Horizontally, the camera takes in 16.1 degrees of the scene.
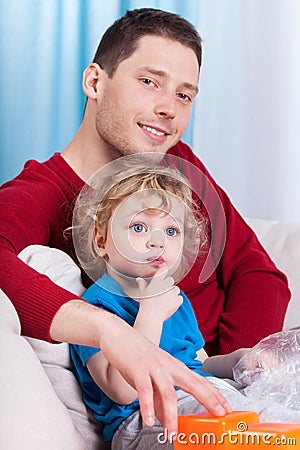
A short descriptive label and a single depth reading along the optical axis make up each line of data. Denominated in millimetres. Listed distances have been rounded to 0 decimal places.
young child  1049
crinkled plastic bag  1128
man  1311
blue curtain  2058
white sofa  914
